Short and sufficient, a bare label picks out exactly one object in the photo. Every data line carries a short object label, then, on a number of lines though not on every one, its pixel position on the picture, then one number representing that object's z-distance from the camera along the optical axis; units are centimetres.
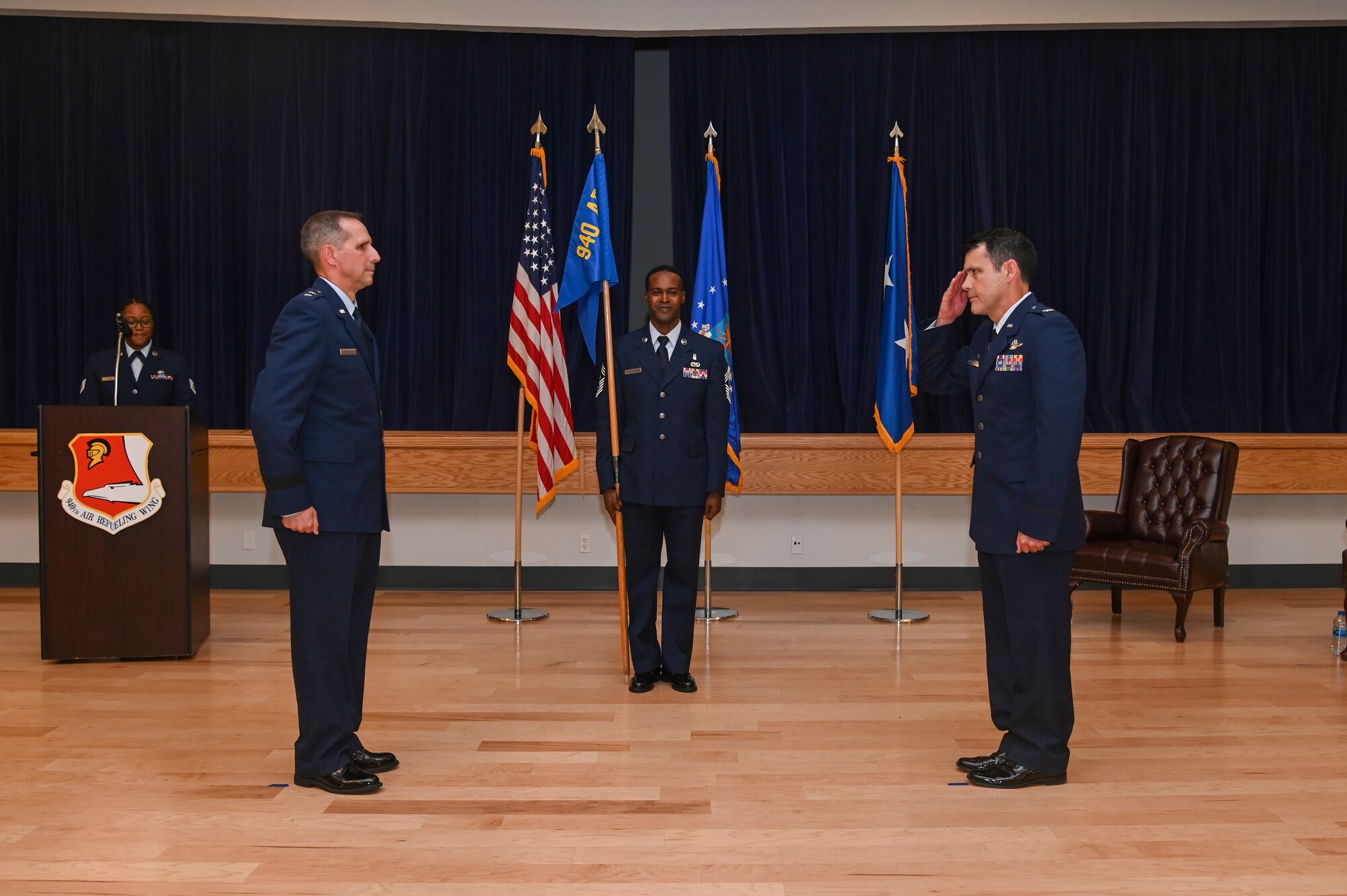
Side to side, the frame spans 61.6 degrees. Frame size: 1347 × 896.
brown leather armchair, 557
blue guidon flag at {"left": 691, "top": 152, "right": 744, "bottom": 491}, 611
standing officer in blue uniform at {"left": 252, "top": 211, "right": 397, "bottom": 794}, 311
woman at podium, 607
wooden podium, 478
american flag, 581
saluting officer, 315
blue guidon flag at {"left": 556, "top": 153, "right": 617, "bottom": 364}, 526
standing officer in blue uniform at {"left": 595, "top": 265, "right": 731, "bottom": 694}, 445
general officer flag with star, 616
